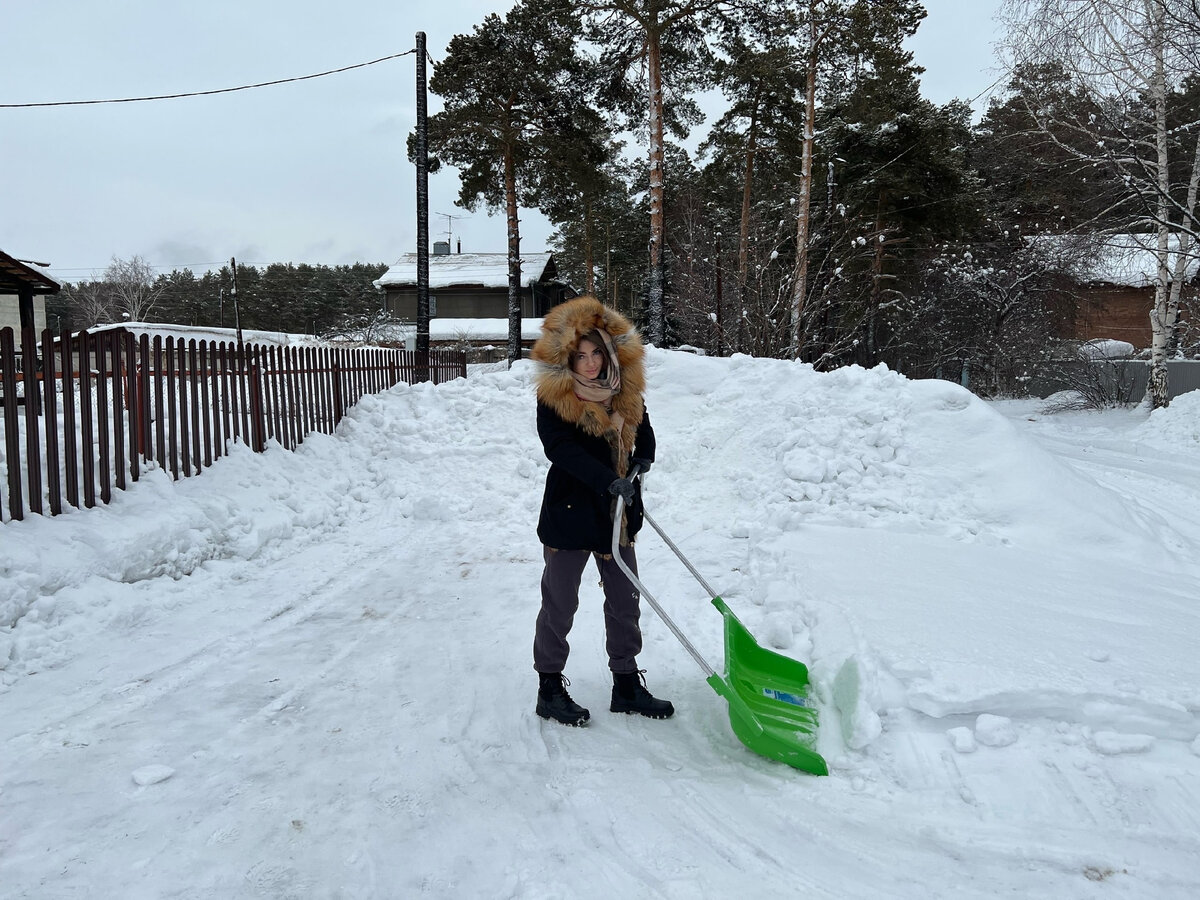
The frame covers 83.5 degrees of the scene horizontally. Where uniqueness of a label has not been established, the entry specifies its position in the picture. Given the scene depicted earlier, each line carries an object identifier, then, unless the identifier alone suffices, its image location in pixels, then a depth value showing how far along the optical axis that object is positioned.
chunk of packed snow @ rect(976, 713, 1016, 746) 2.61
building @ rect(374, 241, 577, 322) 35.25
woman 2.99
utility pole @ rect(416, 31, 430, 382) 11.83
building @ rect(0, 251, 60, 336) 15.09
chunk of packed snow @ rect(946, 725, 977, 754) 2.60
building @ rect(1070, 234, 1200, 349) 12.83
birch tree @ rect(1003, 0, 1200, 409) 10.05
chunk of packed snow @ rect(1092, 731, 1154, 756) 2.52
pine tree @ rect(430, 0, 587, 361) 18.23
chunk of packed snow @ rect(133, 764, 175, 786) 2.51
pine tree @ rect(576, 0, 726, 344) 14.12
